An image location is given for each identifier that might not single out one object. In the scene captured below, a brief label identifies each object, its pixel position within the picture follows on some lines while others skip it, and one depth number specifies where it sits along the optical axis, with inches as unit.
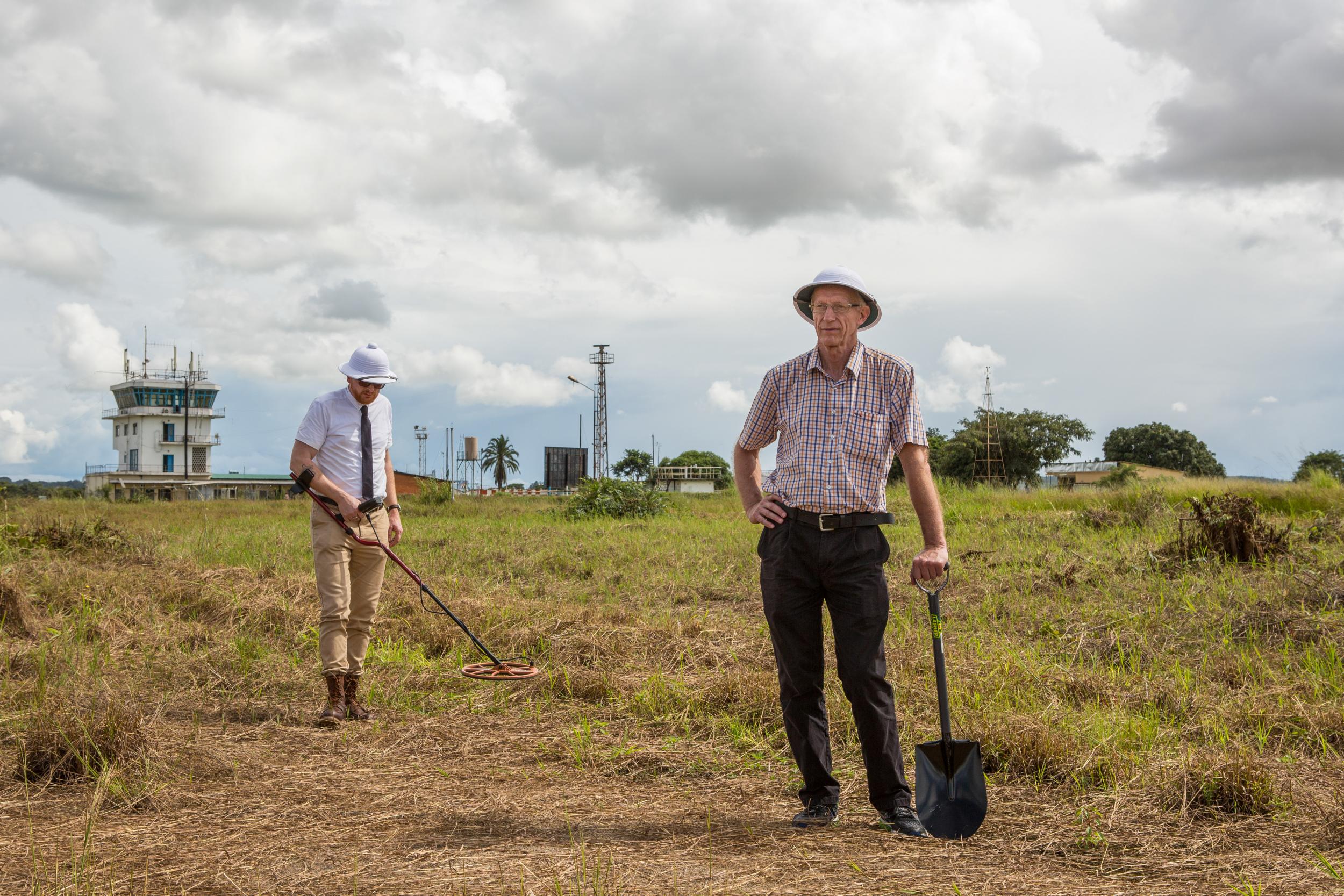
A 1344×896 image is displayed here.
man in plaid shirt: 150.4
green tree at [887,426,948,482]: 2152.3
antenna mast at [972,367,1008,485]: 2039.9
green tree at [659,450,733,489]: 3838.6
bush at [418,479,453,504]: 1100.5
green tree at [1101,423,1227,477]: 2657.5
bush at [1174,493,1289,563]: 390.9
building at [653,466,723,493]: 2645.2
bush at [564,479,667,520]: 855.1
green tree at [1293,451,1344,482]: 1901.5
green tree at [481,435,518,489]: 4131.4
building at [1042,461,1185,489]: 2309.3
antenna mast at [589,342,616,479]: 2108.8
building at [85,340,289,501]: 3046.3
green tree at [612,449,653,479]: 3417.8
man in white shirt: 227.6
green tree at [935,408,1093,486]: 2121.1
